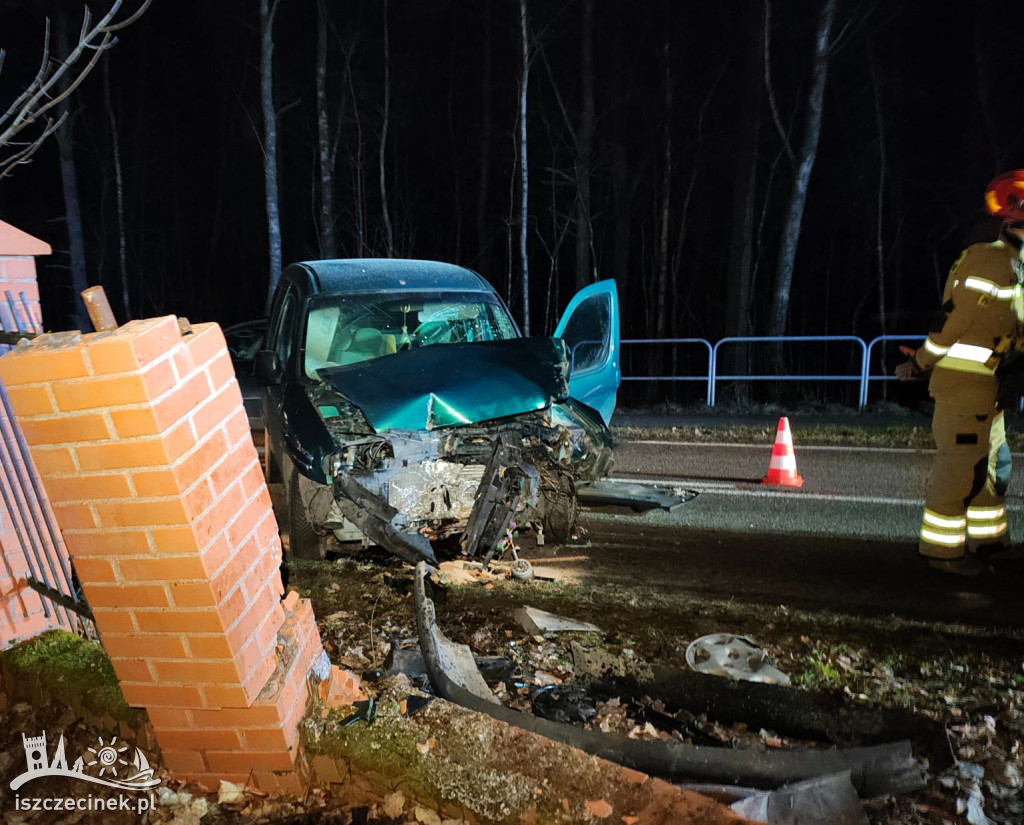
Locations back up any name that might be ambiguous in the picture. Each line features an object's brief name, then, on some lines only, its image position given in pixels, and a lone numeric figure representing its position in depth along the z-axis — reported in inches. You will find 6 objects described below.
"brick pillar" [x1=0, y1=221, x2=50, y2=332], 113.5
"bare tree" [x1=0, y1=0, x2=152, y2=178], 102.2
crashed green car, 161.2
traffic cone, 243.9
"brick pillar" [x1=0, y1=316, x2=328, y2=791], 66.0
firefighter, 147.0
